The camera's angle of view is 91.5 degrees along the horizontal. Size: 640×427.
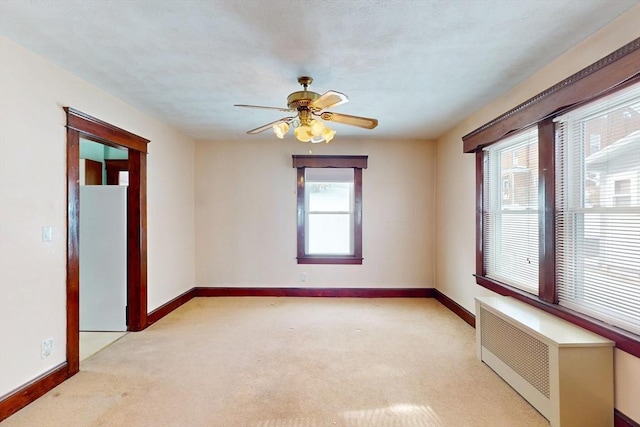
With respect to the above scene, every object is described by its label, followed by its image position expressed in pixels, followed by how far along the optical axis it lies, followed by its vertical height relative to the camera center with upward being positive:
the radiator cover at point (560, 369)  1.91 -1.01
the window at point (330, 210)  5.01 +0.08
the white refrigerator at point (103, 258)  3.59 -0.49
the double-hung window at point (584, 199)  1.89 +0.11
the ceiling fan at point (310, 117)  2.48 +0.81
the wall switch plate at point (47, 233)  2.39 -0.13
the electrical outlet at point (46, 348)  2.36 -1.01
